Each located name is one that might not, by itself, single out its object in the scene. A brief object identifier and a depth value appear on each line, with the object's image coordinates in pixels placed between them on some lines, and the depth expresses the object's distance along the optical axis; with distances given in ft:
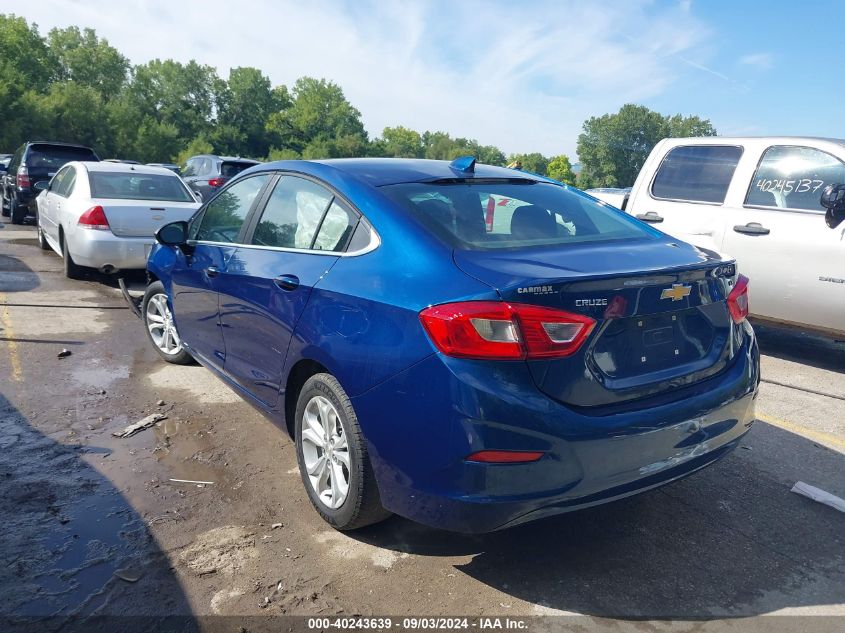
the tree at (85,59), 263.70
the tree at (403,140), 455.46
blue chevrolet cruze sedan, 7.75
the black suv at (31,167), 46.96
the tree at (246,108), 316.81
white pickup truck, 18.40
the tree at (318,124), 329.93
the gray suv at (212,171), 52.70
